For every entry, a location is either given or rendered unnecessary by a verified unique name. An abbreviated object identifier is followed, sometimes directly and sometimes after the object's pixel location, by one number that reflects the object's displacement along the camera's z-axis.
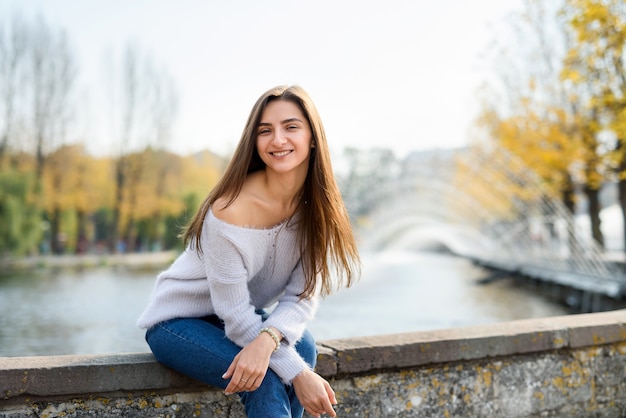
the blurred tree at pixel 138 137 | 35.12
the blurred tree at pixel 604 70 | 10.53
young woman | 2.36
